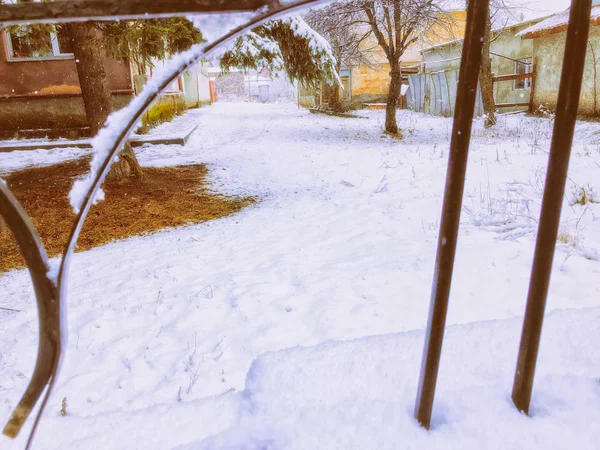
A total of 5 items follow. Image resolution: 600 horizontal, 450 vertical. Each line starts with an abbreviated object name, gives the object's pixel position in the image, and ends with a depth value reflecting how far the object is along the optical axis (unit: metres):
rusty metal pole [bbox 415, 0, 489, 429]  0.97
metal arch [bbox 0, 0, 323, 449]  0.83
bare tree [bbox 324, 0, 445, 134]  11.45
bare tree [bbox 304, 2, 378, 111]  12.37
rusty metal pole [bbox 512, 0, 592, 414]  1.00
